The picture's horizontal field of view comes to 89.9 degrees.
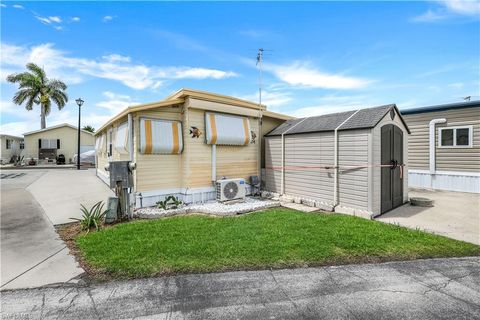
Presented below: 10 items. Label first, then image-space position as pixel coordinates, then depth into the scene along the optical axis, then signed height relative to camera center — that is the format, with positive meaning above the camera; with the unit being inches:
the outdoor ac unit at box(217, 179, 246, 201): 330.0 -47.1
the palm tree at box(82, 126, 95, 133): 1920.0 +232.4
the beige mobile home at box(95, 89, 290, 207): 299.3 +18.3
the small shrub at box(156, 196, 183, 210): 296.8 -60.1
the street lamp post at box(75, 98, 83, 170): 740.8 +169.6
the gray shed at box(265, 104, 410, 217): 272.1 -7.9
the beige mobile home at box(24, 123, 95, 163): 1103.6 +67.9
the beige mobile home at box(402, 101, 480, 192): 393.7 +13.4
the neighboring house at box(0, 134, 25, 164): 1136.2 +55.0
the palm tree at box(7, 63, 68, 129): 1204.5 +353.5
